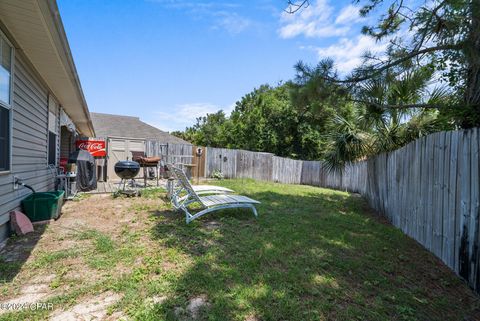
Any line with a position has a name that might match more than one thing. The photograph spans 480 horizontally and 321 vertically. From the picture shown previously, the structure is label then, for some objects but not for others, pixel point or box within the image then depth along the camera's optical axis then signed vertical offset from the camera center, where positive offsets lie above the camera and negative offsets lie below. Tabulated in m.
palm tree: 4.39 +1.00
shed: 11.73 +1.30
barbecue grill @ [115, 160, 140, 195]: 6.91 -0.42
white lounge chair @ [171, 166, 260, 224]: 4.37 -0.78
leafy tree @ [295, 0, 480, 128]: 2.96 +1.62
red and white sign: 10.35 +0.28
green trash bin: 4.07 -0.87
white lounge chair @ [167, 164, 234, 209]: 4.87 -0.71
